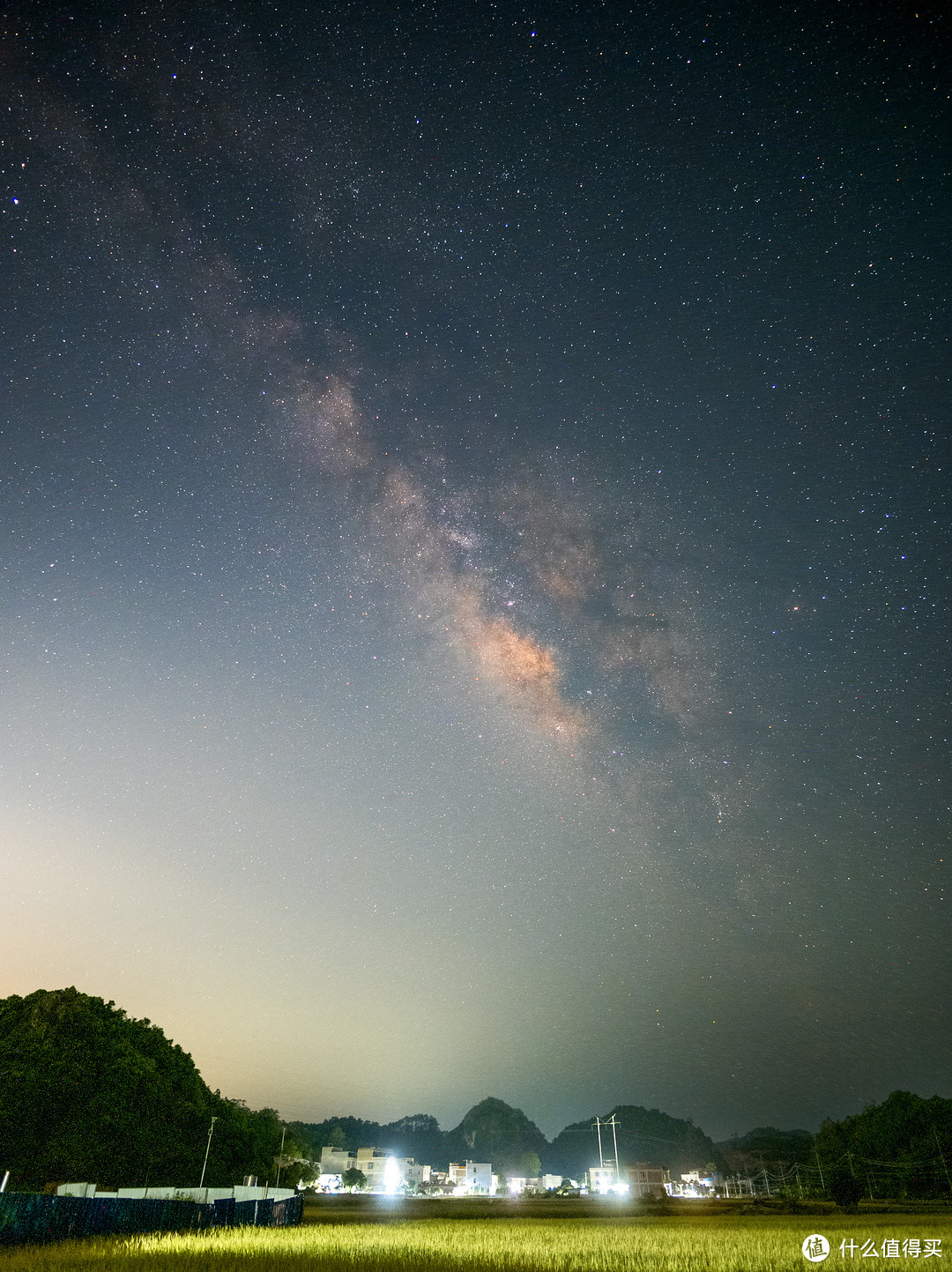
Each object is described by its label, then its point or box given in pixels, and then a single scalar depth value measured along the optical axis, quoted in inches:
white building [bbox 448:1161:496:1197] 5866.1
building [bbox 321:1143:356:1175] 5762.8
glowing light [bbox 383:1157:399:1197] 5059.1
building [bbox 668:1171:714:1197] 6168.3
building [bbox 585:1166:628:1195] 5339.6
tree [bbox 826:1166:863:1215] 2203.5
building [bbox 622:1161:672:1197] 6008.9
